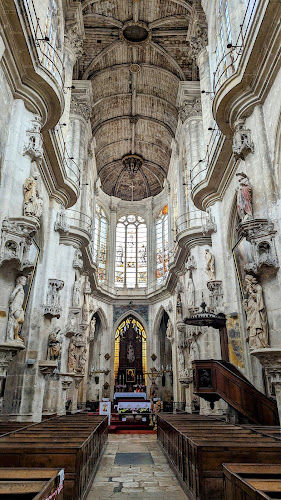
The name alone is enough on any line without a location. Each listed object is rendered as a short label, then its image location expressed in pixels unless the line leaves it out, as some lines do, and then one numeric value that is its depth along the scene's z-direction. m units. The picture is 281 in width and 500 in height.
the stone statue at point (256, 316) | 7.55
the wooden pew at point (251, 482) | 2.97
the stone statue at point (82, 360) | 16.87
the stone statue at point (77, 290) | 15.43
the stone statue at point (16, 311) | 7.73
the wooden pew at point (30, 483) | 2.92
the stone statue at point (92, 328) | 22.85
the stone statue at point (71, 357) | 14.60
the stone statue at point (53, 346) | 11.51
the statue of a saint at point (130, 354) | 25.67
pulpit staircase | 8.95
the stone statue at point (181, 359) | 18.00
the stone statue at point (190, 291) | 15.06
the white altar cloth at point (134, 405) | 19.17
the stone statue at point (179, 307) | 19.38
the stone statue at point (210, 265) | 13.18
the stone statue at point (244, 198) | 8.10
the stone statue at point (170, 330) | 22.54
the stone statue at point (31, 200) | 8.47
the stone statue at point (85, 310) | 18.41
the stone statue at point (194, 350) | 14.01
